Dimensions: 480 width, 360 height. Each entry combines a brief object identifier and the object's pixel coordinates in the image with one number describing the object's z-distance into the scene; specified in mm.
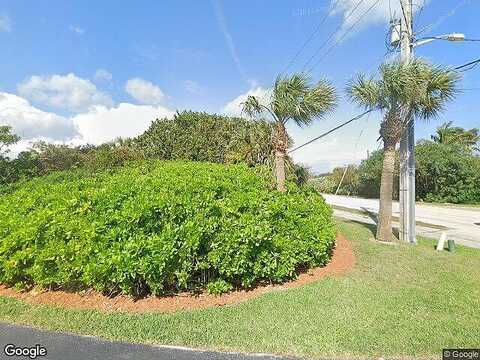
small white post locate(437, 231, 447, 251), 8570
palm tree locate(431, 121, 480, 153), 31938
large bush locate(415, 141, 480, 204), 25750
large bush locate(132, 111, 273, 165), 16325
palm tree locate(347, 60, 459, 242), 7852
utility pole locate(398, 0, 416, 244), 8969
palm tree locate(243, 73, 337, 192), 7352
